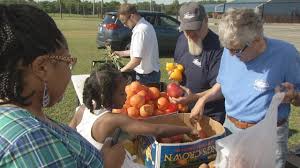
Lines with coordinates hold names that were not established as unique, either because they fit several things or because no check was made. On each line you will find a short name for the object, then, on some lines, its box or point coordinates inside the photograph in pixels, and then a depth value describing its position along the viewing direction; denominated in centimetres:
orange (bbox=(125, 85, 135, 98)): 224
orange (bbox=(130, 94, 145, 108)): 211
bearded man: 215
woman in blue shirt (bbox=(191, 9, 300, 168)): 158
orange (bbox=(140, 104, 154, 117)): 206
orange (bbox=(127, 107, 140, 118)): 208
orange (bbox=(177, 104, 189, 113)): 218
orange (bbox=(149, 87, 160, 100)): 224
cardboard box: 161
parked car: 959
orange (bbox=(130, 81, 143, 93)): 225
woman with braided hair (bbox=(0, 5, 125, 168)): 74
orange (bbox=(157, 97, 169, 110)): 214
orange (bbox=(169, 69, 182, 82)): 229
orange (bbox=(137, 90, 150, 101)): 219
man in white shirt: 334
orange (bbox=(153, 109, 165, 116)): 212
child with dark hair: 170
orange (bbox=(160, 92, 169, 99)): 223
